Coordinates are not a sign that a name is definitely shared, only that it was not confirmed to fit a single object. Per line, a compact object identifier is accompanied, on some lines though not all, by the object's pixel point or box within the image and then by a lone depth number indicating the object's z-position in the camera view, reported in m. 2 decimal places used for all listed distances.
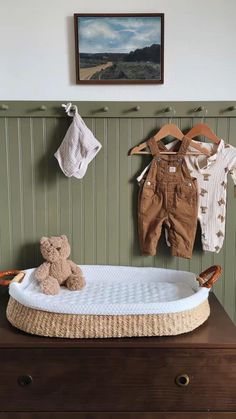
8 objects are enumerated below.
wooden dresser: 1.26
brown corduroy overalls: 1.64
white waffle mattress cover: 1.27
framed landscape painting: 1.60
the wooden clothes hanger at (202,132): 1.60
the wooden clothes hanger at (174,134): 1.61
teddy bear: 1.50
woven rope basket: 1.27
